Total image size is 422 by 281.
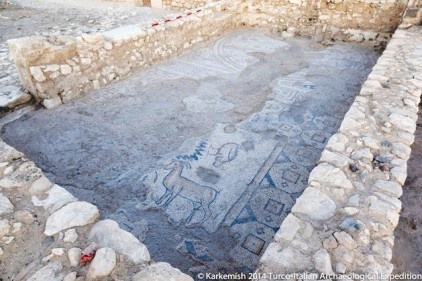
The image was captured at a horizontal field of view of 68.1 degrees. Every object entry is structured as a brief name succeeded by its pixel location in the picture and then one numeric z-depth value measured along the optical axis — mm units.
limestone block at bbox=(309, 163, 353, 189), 2080
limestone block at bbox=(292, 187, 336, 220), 1872
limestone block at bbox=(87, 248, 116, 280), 1529
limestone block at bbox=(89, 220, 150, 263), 1652
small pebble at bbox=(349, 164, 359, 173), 2203
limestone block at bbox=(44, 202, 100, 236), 1793
